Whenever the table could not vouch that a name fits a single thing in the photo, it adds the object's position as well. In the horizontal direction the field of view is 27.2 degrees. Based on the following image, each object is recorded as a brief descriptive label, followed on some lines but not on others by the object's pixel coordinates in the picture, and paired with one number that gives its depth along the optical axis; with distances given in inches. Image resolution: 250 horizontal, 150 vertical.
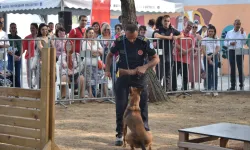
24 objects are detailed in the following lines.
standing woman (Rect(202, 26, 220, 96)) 532.4
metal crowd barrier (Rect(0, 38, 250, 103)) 447.5
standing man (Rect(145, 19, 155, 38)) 547.1
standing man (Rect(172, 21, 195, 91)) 510.9
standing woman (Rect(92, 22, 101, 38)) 525.1
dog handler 287.0
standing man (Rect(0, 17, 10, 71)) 437.9
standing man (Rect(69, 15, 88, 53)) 457.4
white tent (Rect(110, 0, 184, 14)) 770.8
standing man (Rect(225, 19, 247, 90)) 538.3
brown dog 264.4
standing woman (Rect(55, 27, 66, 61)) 443.1
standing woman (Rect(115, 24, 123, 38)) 551.8
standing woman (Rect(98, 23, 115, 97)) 468.2
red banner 620.4
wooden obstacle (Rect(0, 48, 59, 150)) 246.5
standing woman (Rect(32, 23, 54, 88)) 432.6
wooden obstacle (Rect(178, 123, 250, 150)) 242.0
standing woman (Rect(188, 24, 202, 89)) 525.7
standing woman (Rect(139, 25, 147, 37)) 528.1
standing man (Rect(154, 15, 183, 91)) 498.9
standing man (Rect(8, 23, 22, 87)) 448.8
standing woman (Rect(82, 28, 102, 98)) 458.0
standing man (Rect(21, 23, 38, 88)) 440.8
